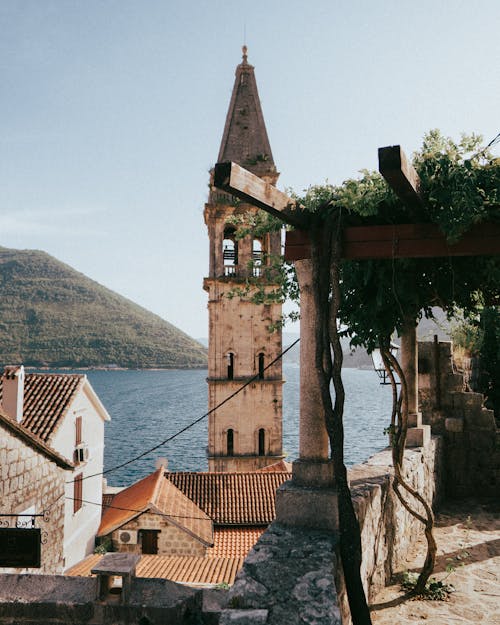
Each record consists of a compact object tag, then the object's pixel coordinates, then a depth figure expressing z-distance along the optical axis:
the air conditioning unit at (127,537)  17.89
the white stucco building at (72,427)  13.74
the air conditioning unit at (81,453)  18.20
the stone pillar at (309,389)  3.87
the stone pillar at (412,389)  6.08
